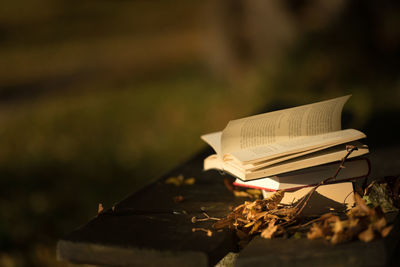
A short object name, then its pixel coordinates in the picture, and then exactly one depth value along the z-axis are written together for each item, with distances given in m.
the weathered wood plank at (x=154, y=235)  1.61
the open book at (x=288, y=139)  1.67
